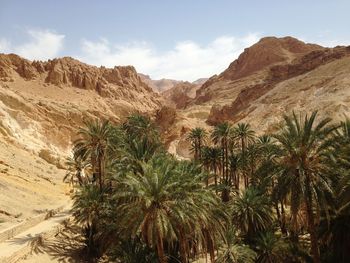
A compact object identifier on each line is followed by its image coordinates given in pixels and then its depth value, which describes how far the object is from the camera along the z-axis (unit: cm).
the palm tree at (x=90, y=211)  3384
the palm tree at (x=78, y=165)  5184
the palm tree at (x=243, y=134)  5293
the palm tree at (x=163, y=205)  2209
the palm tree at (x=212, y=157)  5438
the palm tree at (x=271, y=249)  3238
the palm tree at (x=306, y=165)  2338
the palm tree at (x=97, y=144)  3903
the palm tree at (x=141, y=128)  5373
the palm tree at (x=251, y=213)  3553
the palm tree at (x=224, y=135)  5319
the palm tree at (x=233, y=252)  3166
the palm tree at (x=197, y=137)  5986
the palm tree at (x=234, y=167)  5094
